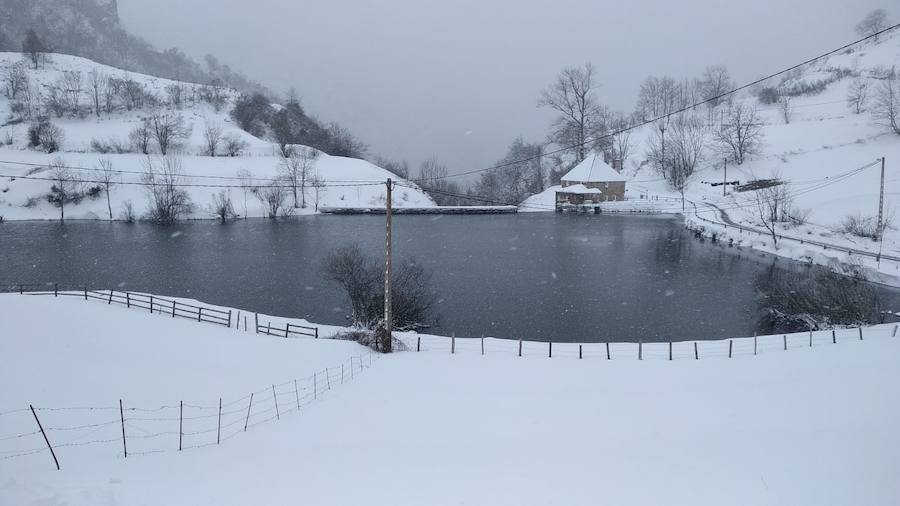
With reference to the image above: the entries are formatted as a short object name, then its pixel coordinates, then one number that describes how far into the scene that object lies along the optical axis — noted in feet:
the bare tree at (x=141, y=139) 245.04
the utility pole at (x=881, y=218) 104.99
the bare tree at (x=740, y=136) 226.79
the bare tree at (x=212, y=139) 255.50
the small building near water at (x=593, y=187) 228.22
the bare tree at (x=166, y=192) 187.21
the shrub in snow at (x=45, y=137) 233.14
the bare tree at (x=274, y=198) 211.41
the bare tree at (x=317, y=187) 234.17
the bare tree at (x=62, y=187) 192.75
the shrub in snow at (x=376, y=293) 77.46
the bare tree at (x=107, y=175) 202.28
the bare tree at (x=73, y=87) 280.10
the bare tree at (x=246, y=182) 218.79
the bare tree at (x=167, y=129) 249.96
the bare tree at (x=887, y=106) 192.75
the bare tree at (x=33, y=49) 325.42
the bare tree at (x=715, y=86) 352.49
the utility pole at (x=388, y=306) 56.22
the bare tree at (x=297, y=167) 228.98
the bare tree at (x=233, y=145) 258.98
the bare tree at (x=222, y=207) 197.02
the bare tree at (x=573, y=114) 271.28
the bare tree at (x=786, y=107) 274.57
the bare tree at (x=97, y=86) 285.82
